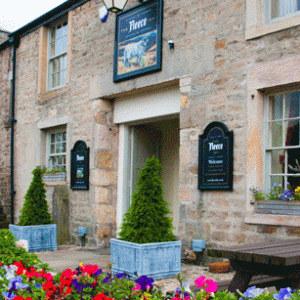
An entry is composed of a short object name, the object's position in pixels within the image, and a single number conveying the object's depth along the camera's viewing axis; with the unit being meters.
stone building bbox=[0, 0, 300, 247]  6.13
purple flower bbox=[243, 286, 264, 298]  2.05
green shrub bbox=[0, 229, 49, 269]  4.06
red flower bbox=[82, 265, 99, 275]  2.48
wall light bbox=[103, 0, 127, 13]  7.85
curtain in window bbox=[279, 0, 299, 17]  6.11
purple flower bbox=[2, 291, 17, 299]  2.24
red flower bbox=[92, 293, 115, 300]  2.03
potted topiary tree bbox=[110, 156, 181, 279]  5.56
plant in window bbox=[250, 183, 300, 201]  5.68
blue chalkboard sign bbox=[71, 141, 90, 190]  9.15
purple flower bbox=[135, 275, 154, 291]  2.39
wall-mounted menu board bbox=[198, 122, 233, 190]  6.42
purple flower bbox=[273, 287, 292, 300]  1.96
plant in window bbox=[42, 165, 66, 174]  10.21
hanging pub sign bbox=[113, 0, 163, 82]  7.74
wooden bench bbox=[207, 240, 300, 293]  3.37
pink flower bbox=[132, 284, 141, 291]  2.39
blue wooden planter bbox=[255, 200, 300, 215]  5.64
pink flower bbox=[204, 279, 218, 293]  2.15
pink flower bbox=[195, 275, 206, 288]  2.23
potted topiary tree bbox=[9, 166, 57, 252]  8.27
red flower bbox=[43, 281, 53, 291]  2.26
